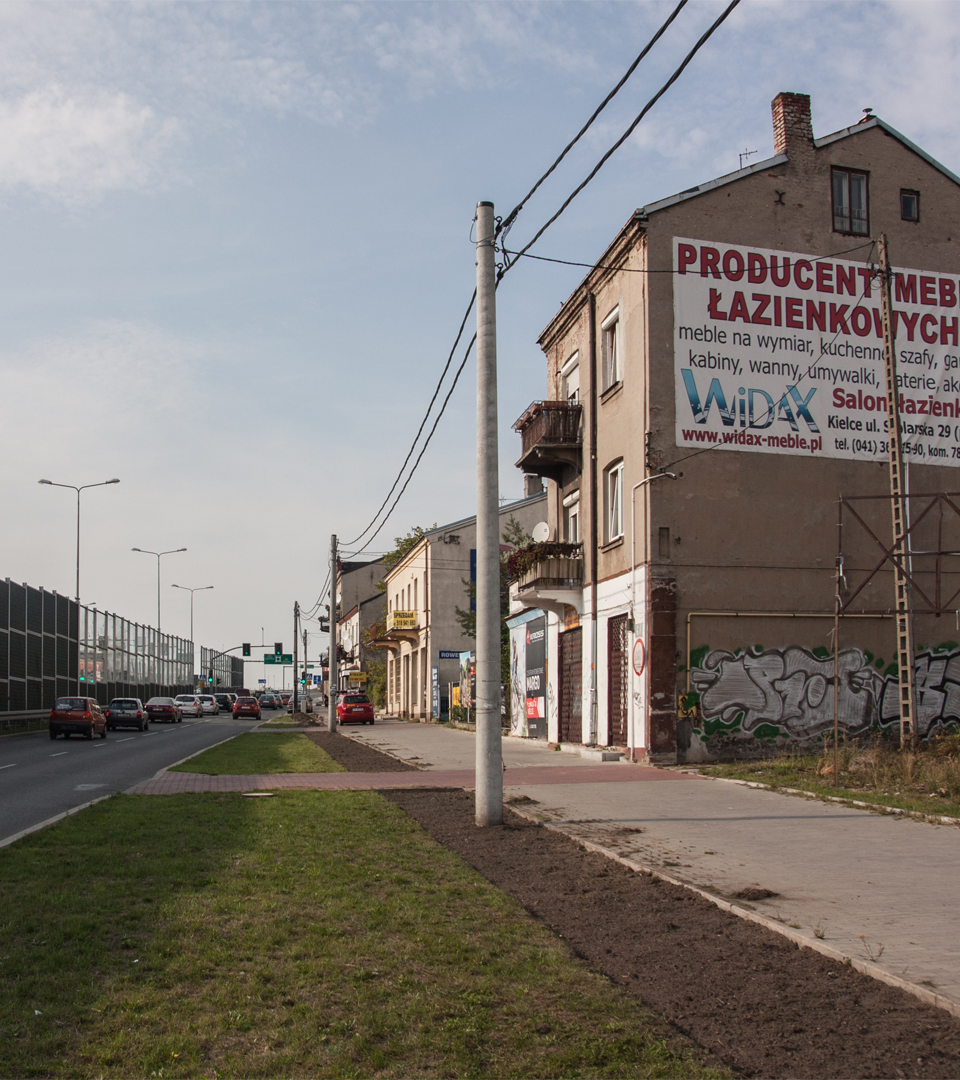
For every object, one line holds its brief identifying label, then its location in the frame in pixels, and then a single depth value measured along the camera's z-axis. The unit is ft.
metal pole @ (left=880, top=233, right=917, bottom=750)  52.75
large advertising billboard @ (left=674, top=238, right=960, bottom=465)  67.97
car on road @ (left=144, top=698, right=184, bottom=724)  177.27
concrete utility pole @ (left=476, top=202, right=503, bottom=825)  36.52
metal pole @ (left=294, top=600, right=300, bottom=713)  233.33
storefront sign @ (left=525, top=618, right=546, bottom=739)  92.22
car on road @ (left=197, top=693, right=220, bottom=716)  241.47
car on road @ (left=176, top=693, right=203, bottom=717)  226.17
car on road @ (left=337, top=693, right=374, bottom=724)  160.86
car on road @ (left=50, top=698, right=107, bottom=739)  117.91
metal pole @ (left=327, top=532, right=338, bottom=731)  124.36
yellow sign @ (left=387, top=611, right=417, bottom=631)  176.76
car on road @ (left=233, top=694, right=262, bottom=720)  209.36
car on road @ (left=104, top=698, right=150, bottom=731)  145.48
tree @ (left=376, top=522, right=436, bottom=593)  209.97
